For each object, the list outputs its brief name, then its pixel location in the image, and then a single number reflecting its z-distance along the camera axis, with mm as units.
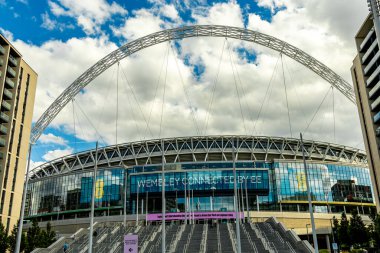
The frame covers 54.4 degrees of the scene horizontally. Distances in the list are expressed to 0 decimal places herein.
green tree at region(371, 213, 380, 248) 45944
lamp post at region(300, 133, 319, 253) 30878
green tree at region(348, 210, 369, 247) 52000
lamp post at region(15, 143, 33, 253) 30656
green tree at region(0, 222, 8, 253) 56097
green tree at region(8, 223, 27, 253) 56191
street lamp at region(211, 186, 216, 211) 94062
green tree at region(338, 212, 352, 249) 53581
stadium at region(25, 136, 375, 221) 94875
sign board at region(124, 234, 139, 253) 31031
